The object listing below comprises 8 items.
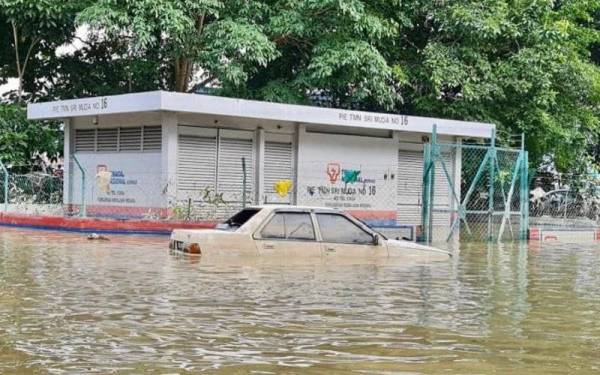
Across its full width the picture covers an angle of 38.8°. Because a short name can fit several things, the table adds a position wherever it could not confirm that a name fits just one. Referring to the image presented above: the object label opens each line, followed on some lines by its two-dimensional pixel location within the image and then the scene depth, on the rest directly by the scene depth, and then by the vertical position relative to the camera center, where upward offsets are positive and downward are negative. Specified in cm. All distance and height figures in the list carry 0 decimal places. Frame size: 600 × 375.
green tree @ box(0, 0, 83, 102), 2589 +550
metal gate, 1959 +16
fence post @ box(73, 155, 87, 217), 2066 -8
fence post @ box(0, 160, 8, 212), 2296 +22
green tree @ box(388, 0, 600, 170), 2728 +461
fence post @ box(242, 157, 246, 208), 2081 +47
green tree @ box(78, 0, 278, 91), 2400 +499
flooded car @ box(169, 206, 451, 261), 1266 -52
